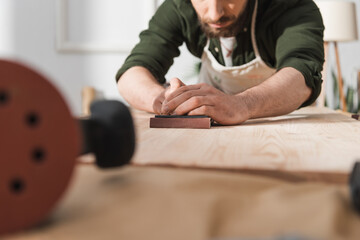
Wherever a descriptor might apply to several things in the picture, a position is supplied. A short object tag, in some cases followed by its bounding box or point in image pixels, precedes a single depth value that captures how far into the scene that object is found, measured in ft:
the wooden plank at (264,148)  1.83
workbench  1.09
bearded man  3.77
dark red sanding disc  1.05
